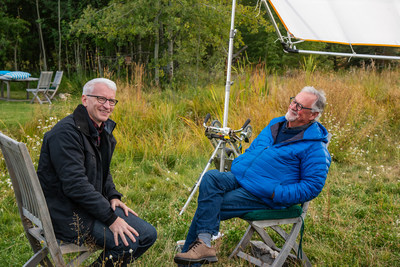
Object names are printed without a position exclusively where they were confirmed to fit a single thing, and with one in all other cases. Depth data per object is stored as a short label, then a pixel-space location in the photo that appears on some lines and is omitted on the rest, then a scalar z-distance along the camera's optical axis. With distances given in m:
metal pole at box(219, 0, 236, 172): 3.71
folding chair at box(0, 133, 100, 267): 1.99
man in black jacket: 2.24
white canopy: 3.52
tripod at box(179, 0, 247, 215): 3.62
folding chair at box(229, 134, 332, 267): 2.73
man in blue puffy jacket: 2.68
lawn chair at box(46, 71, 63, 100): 11.42
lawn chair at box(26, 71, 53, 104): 10.83
